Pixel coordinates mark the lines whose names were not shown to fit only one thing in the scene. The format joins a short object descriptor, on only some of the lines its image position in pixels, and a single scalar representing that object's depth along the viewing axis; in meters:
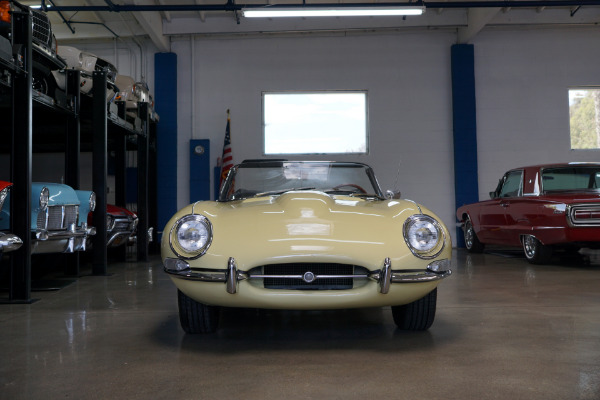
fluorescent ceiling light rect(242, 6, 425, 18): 8.50
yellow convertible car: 2.51
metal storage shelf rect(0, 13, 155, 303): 4.09
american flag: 10.40
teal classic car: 4.42
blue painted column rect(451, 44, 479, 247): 10.77
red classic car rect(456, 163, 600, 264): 5.94
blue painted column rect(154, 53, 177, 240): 10.88
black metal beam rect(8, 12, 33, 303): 4.07
